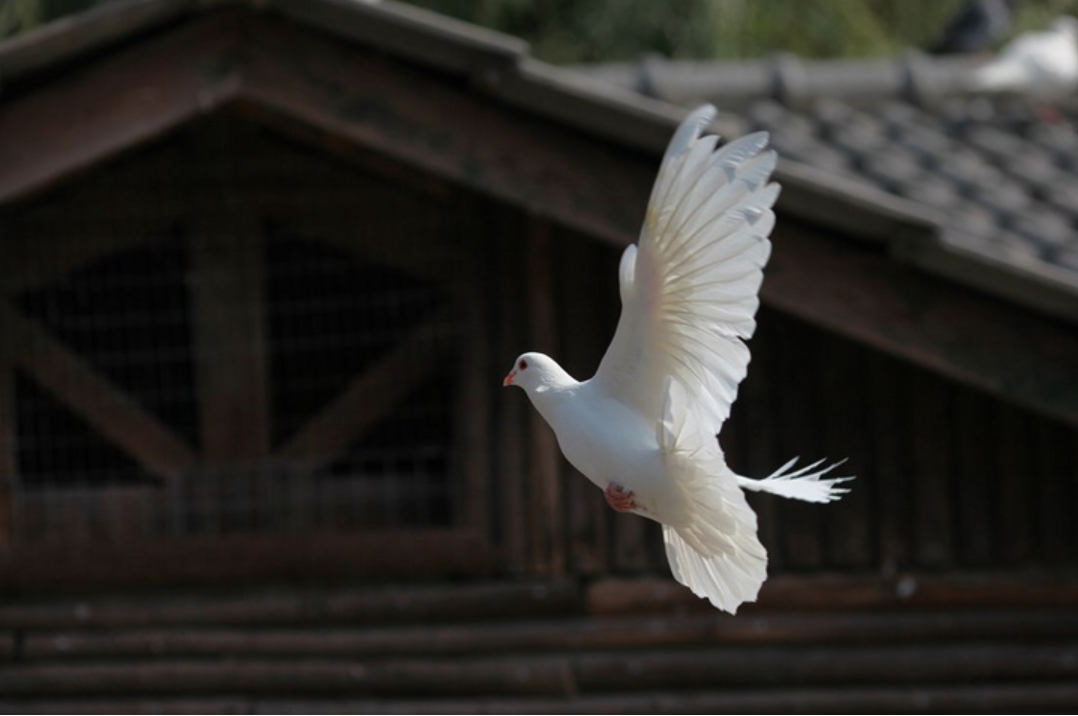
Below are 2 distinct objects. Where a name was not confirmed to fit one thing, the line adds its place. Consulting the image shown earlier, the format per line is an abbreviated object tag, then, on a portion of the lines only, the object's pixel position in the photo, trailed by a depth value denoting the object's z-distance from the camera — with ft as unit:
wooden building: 38.50
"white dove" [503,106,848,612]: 22.16
